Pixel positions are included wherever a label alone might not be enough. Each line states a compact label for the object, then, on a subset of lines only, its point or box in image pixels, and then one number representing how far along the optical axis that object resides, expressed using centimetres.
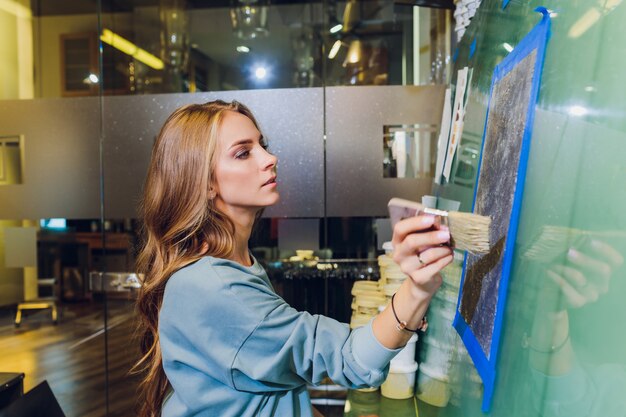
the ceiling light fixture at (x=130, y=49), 287
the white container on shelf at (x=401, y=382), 178
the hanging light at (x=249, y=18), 290
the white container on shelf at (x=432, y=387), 140
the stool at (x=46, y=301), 275
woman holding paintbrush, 87
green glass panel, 52
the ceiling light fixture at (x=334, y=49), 259
